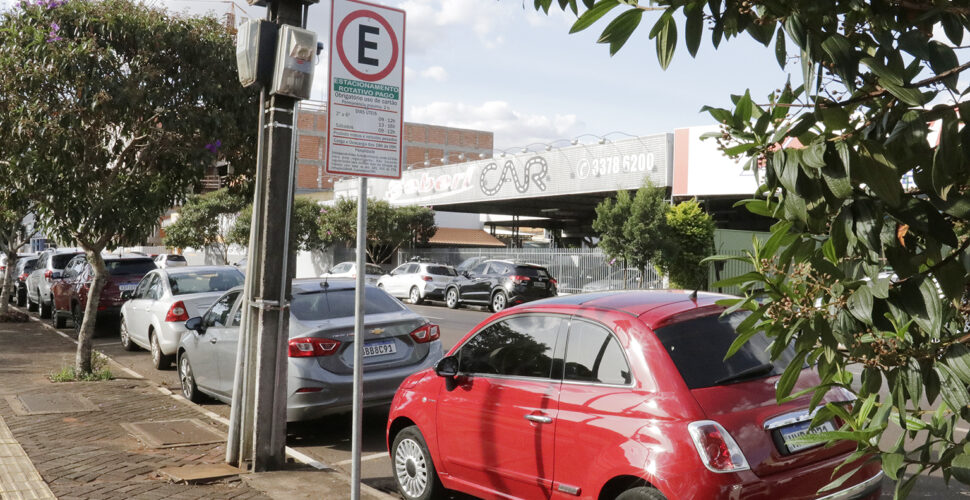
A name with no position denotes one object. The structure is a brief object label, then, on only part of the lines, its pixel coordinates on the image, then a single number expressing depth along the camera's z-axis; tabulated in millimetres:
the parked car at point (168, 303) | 13094
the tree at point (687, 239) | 26328
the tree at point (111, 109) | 9789
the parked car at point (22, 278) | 28406
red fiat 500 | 4145
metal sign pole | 5105
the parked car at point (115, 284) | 17797
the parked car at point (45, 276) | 22516
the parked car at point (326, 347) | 8055
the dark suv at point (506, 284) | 26578
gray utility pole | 6613
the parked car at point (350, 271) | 36156
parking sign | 5129
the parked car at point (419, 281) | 30953
